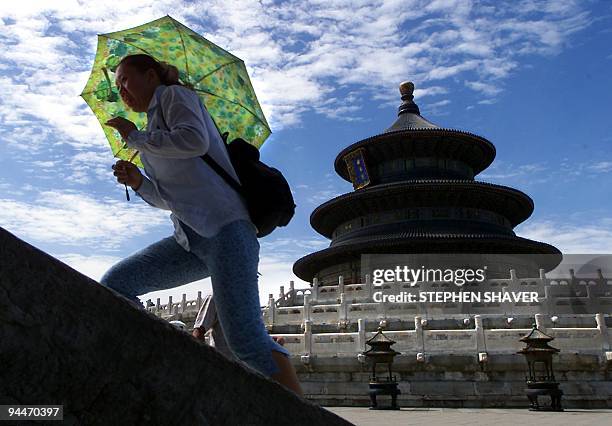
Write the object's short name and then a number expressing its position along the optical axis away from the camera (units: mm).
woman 2293
